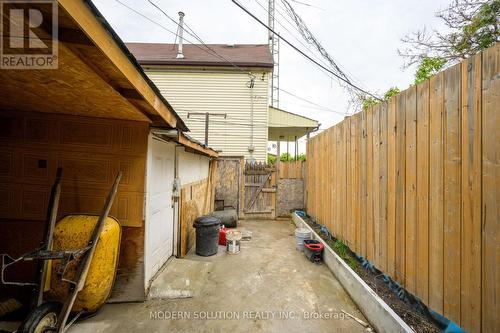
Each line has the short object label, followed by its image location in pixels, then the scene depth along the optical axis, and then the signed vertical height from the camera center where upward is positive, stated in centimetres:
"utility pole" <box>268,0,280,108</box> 1335 +614
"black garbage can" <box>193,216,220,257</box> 403 -135
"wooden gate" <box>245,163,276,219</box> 710 -82
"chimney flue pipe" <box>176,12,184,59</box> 931 +552
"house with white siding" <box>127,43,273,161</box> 901 +307
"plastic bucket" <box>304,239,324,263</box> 378 -150
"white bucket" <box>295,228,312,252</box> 433 -141
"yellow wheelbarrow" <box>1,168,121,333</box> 192 -96
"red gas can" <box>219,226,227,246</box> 470 -158
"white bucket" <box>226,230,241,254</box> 423 -152
